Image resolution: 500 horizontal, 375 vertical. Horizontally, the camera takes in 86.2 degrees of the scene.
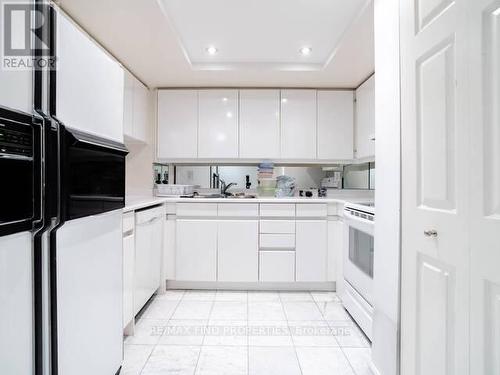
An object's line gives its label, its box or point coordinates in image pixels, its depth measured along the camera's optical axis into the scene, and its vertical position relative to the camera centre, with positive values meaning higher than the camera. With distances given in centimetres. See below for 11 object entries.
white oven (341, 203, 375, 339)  177 -57
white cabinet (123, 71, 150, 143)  248 +78
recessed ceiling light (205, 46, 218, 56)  229 +119
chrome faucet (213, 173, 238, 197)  326 +7
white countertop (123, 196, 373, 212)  264 -12
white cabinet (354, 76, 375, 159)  261 +71
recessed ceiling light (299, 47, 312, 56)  229 +119
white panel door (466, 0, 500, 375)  75 +1
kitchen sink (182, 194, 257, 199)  300 -10
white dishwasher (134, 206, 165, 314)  194 -53
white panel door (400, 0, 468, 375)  86 +0
